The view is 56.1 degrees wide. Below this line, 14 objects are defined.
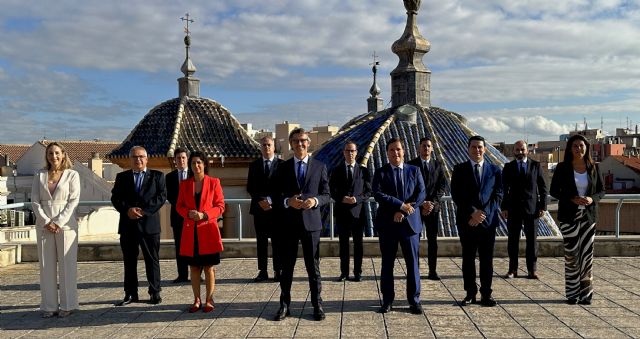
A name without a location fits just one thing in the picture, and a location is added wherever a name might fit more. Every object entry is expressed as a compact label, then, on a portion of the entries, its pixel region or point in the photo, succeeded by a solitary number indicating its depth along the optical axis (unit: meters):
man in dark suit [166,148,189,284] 7.97
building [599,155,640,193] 38.72
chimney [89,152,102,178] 41.12
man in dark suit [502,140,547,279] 8.08
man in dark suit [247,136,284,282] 7.38
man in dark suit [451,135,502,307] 6.71
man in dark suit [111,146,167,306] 7.00
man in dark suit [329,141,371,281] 8.04
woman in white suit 6.48
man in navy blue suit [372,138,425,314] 6.43
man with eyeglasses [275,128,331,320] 6.23
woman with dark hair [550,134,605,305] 6.79
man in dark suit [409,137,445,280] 8.02
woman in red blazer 6.54
